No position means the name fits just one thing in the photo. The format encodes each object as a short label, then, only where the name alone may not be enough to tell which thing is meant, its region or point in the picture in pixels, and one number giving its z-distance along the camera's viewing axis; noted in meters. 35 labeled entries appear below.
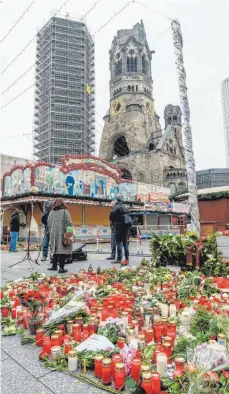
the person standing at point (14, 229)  12.46
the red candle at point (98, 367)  2.01
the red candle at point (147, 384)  1.71
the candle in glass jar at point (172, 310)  3.15
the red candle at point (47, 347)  2.34
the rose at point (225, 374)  1.73
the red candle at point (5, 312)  3.40
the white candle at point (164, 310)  3.14
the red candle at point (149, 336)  2.44
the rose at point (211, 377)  1.66
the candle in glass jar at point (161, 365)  1.91
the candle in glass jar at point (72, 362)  2.10
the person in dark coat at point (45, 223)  8.91
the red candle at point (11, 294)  3.97
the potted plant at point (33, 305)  2.88
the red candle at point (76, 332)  2.54
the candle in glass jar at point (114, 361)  1.94
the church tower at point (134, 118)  46.62
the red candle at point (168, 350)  2.14
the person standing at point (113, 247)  9.05
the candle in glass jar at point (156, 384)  1.73
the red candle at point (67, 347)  2.30
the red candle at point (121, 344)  2.28
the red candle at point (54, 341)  2.41
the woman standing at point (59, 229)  6.50
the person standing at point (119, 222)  8.12
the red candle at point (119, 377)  1.84
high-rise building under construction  53.72
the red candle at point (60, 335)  2.50
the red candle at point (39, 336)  2.61
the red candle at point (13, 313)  3.29
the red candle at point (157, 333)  2.52
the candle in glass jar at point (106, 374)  1.91
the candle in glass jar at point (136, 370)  1.88
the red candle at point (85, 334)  2.53
